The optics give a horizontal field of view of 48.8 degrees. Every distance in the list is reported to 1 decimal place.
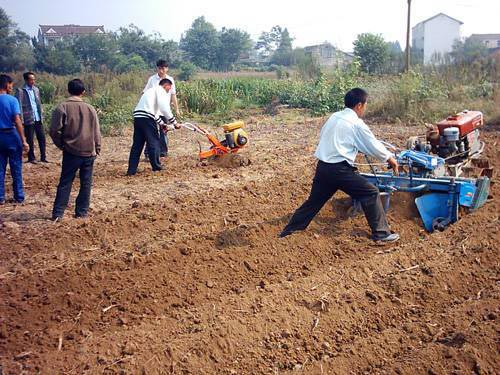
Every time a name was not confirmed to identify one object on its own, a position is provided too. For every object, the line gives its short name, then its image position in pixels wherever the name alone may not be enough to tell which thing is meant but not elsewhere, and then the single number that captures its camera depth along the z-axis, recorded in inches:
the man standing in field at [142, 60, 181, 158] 388.8
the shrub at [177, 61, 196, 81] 1393.9
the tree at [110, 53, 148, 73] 1507.3
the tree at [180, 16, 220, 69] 2138.3
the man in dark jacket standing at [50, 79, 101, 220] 264.5
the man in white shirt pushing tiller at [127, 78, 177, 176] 349.1
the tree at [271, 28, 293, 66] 2407.7
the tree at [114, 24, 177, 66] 1727.4
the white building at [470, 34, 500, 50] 2710.1
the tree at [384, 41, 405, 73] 1043.9
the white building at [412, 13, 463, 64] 2598.4
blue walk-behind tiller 254.1
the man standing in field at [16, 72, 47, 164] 389.4
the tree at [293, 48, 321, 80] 978.5
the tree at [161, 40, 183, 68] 1744.6
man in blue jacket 298.0
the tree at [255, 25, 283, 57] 2921.0
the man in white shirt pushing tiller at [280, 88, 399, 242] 221.8
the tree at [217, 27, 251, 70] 2203.5
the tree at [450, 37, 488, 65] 1714.6
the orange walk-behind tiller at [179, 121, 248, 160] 380.8
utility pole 835.8
